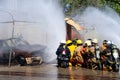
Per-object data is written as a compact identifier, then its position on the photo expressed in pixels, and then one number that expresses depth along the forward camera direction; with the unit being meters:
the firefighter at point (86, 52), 22.83
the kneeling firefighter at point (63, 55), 23.17
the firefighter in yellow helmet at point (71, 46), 24.07
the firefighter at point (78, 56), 23.23
